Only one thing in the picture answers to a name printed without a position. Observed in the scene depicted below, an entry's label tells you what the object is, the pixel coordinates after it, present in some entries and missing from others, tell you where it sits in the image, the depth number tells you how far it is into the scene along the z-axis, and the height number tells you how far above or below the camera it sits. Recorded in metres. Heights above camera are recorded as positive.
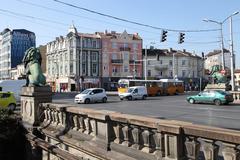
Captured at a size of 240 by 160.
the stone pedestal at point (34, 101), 10.31 -0.39
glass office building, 111.75 +15.05
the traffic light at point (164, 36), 30.20 +4.78
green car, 30.48 -0.91
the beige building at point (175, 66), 88.25 +6.23
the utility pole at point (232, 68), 34.06 +1.98
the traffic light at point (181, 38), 31.15 +4.72
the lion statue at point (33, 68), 10.57 +0.72
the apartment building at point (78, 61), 77.88 +6.50
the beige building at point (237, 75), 128.52 +4.97
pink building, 81.81 +7.89
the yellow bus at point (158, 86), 50.94 +0.36
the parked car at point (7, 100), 27.61 -0.94
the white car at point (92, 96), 36.12 -0.86
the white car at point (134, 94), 43.53 -0.76
